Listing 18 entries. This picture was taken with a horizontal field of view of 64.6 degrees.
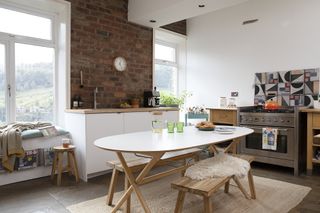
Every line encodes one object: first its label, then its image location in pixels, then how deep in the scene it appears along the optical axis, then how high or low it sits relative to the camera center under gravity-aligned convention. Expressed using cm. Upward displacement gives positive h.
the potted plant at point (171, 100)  533 +3
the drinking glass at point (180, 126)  266 -26
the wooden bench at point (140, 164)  234 -61
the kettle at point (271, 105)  407 -5
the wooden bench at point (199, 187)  182 -63
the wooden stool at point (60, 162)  316 -80
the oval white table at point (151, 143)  186 -34
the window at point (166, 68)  545 +75
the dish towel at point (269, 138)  376 -55
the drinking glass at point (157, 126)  262 -26
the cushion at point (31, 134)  317 -42
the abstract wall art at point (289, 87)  403 +25
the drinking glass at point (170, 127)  261 -26
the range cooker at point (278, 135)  363 -49
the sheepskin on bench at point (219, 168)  209 -58
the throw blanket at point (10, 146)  296 -53
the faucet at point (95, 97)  397 +7
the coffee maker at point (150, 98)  463 +6
